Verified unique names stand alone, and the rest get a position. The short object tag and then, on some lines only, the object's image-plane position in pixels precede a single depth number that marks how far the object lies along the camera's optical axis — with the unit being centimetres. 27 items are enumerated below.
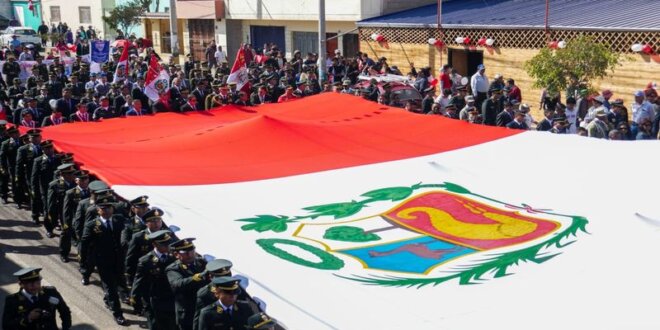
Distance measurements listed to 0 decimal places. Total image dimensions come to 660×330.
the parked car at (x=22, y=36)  3794
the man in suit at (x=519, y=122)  1245
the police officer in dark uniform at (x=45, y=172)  1087
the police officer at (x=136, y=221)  823
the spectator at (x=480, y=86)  1684
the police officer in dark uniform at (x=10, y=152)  1205
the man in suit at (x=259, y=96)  1578
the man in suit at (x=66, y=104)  1461
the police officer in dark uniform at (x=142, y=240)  790
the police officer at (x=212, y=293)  656
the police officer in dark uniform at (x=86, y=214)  880
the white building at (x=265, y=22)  2538
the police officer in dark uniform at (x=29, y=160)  1141
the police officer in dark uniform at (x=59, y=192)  992
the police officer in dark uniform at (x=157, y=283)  759
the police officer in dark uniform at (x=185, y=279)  704
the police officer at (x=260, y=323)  586
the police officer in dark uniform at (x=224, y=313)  641
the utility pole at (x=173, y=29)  2820
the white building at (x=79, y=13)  4197
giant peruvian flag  602
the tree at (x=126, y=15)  3719
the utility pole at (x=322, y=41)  2095
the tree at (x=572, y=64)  1422
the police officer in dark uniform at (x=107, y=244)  860
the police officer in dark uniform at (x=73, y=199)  958
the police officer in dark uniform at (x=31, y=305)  683
